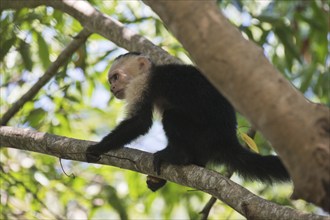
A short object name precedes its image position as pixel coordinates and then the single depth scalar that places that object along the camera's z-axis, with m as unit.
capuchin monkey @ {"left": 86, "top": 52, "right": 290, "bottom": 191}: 6.96
